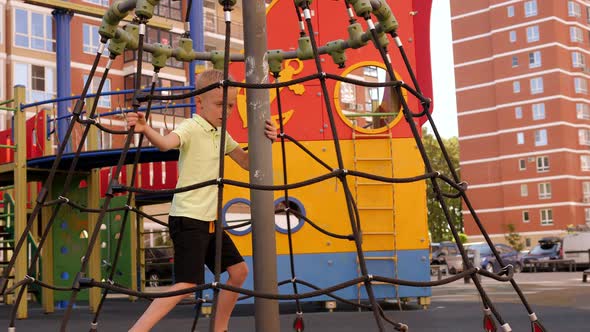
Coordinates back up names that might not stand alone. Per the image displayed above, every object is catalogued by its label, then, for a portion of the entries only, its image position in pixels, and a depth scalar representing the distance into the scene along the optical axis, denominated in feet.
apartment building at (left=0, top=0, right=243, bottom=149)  99.25
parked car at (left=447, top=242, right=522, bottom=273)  80.79
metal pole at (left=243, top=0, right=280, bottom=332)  9.68
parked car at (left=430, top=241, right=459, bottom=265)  88.22
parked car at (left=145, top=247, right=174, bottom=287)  62.24
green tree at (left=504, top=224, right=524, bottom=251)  162.71
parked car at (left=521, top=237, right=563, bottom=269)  87.66
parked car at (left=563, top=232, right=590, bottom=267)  82.79
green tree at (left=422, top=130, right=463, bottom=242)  175.73
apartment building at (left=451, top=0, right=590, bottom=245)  167.12
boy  11.03
